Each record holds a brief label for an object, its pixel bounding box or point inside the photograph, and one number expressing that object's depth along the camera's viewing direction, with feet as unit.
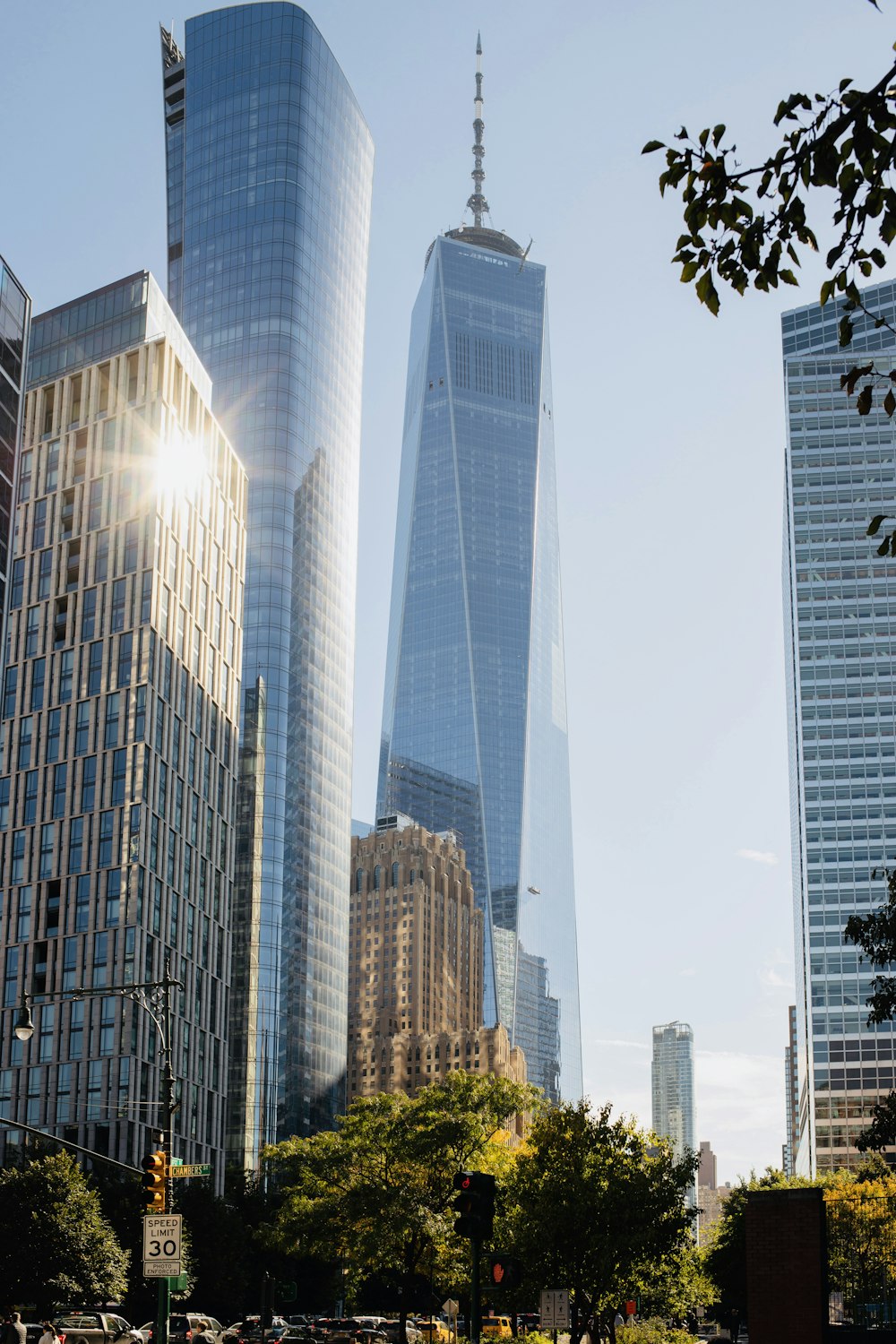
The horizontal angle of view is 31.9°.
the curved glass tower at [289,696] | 542.98
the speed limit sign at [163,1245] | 113.09
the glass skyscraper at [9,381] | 192.65
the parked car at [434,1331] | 213.40
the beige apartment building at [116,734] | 381.19
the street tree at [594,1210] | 164.76
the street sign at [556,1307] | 106.11
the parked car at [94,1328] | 168.45
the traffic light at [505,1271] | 77.18
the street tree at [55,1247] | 246.68
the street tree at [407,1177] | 223.30
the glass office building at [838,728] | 560.61
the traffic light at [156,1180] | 116.57
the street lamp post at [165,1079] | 117.91
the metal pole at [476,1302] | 72.90
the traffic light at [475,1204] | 73.15
